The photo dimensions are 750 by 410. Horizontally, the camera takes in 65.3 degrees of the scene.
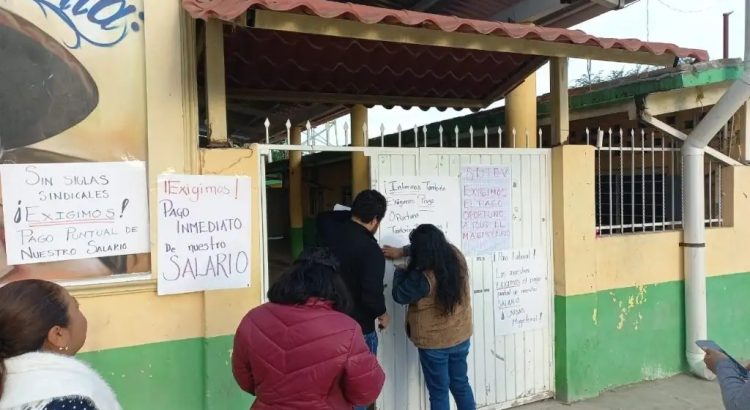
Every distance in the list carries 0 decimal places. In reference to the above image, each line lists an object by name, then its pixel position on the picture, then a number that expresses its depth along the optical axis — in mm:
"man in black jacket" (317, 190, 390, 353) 3197
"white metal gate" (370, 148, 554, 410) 3934
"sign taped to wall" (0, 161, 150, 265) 2834
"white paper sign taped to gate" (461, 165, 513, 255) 4133
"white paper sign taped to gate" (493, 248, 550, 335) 4312
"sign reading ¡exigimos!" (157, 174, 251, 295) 3141
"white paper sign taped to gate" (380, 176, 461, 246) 3842
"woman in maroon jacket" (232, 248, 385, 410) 2049
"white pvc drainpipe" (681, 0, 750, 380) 4992
